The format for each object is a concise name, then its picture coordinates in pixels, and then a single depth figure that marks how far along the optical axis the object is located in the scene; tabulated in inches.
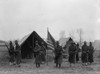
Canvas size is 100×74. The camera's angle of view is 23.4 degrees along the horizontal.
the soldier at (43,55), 1129.4
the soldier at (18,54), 932.8
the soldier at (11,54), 992.1
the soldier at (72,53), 943.0
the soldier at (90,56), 1097.6
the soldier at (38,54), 903.7
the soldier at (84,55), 1023.6
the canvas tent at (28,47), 1335.0
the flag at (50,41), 1116.5
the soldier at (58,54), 898.1
